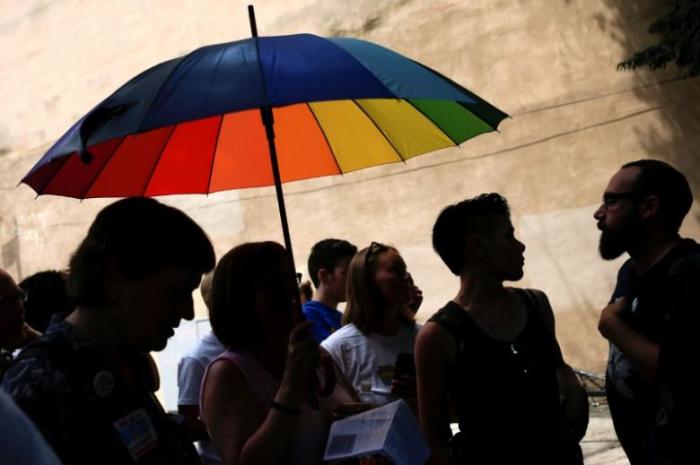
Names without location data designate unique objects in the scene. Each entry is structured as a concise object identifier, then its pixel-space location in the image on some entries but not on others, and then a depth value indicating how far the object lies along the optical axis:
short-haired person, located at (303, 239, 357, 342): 5.54
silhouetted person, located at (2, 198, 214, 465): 2.04
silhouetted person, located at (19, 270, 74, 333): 4.99
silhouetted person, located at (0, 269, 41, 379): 4.06
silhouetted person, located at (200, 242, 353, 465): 2.75
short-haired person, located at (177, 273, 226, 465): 4.17
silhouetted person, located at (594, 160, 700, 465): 2.85
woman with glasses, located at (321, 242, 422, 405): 4.23
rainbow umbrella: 2.92
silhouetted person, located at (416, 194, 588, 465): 3.40
